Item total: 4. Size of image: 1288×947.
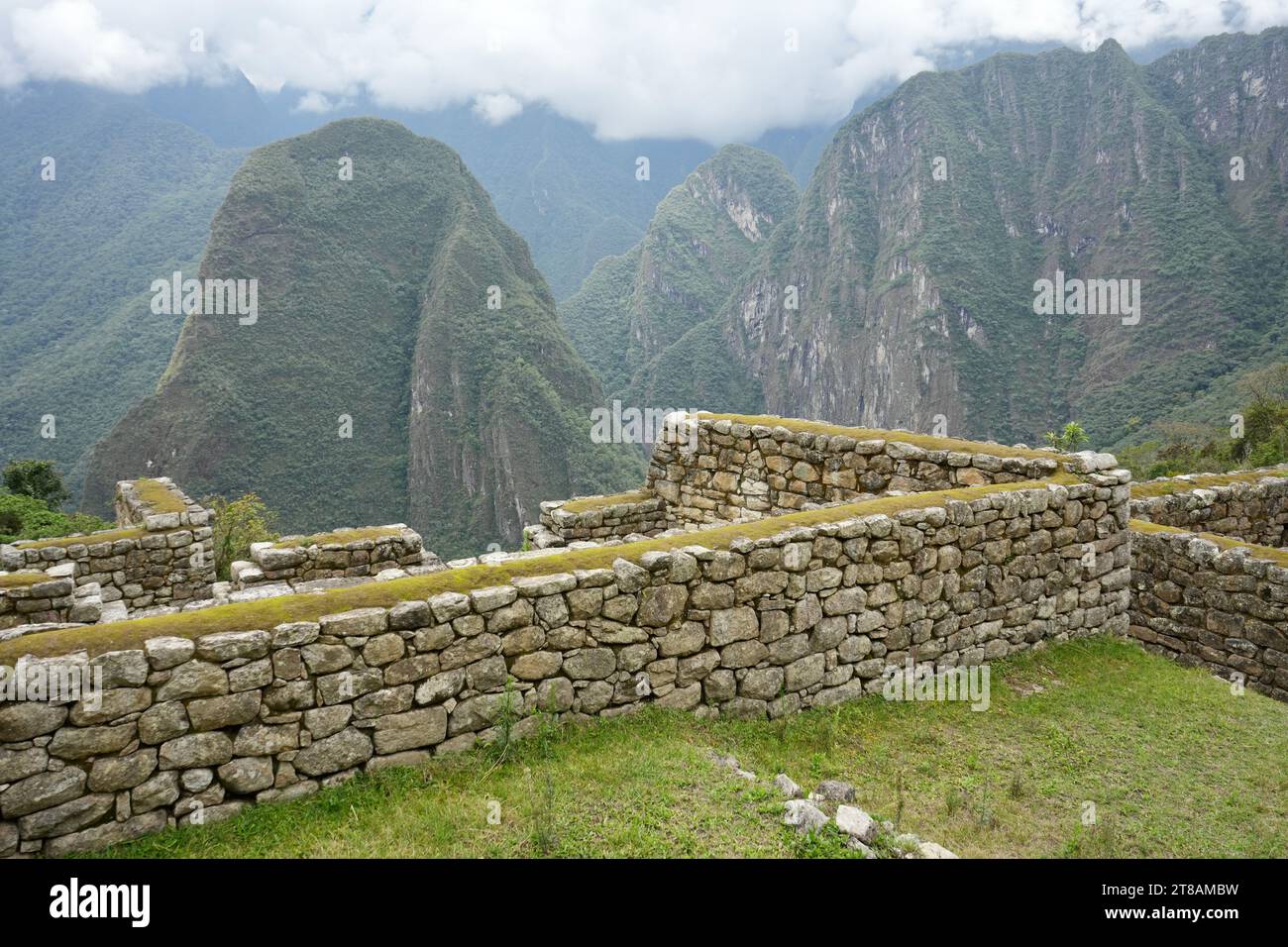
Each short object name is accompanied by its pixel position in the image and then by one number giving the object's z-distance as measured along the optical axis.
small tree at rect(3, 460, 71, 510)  28.16
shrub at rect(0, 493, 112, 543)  19.02
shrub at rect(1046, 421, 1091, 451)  20.36
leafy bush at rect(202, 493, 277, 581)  17.17
